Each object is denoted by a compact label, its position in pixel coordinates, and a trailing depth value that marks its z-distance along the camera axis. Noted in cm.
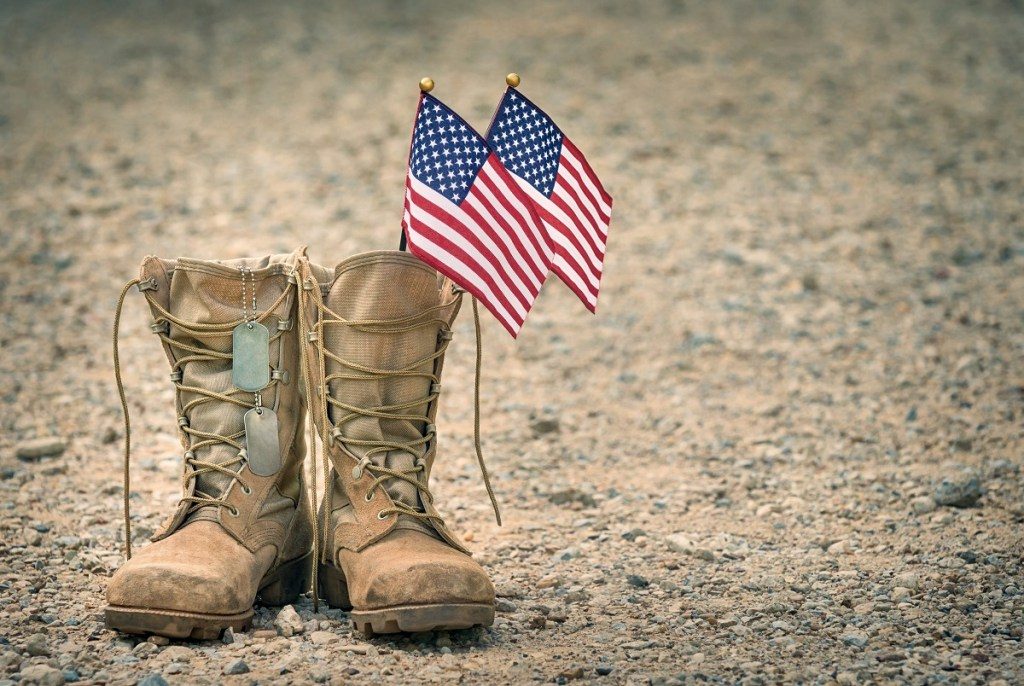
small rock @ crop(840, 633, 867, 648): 635
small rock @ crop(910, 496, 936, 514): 870
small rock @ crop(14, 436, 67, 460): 974
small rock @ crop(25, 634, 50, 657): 611
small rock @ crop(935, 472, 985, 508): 870
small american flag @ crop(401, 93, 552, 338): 644
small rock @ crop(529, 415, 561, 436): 1089
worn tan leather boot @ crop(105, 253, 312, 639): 659
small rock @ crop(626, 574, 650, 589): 742
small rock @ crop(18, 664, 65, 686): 573
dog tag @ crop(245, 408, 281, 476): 671
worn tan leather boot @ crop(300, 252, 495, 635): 657
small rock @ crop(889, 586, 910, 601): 706
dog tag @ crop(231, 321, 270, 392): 667
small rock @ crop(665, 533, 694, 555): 805
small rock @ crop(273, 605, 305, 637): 643
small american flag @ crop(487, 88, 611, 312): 703
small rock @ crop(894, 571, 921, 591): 725
